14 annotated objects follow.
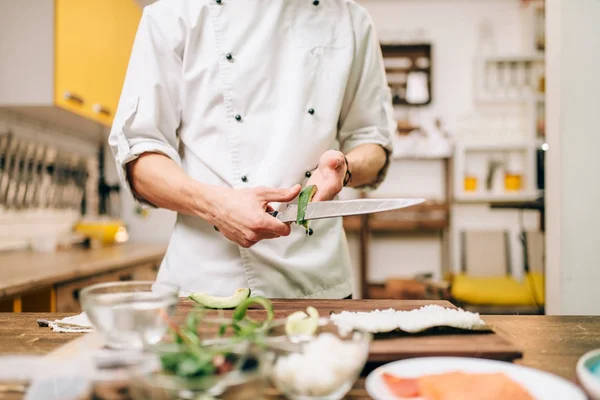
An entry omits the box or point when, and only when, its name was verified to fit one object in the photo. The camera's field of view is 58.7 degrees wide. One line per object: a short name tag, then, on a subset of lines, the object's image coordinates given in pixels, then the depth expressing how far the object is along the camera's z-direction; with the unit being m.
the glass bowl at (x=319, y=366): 0.48
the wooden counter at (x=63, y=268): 1.60
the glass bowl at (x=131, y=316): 0.59
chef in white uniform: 1.09
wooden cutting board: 0.65
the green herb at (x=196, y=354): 0.44
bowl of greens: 0.43
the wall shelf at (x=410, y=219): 4.20
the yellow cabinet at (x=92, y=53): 2.27
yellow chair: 3.32
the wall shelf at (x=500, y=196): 4.23
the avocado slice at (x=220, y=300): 0.87
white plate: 0.53
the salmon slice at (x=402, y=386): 0.54
